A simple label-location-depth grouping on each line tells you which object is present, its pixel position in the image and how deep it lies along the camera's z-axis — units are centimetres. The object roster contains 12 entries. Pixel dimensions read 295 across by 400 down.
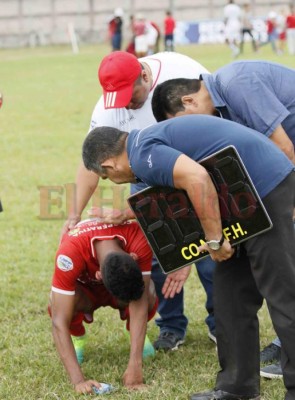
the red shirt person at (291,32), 3036
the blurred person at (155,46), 3109
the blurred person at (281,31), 3302
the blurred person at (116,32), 3438
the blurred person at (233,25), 3231
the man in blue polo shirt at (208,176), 411
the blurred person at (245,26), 3280
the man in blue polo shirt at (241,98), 455
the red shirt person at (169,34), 3512
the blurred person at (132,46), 2853
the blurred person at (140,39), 2836
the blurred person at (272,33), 3228
